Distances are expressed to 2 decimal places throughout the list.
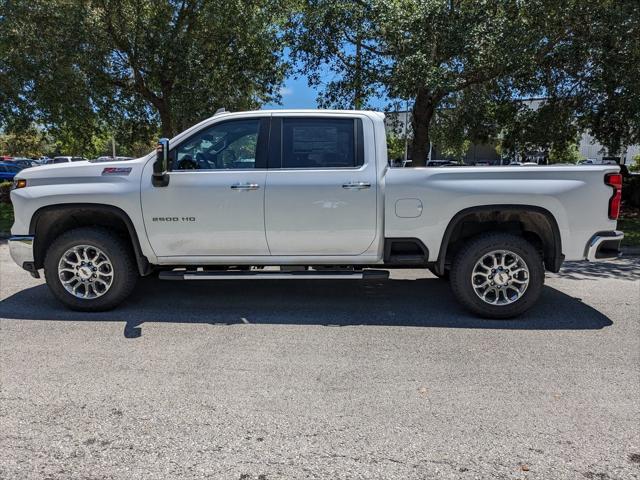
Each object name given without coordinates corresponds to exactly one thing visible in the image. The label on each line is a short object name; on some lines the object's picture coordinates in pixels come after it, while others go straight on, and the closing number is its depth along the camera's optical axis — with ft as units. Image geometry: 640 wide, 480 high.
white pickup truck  16.37
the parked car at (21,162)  113.68
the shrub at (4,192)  59.62
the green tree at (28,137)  47.55
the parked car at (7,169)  102.94
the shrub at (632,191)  53.83
